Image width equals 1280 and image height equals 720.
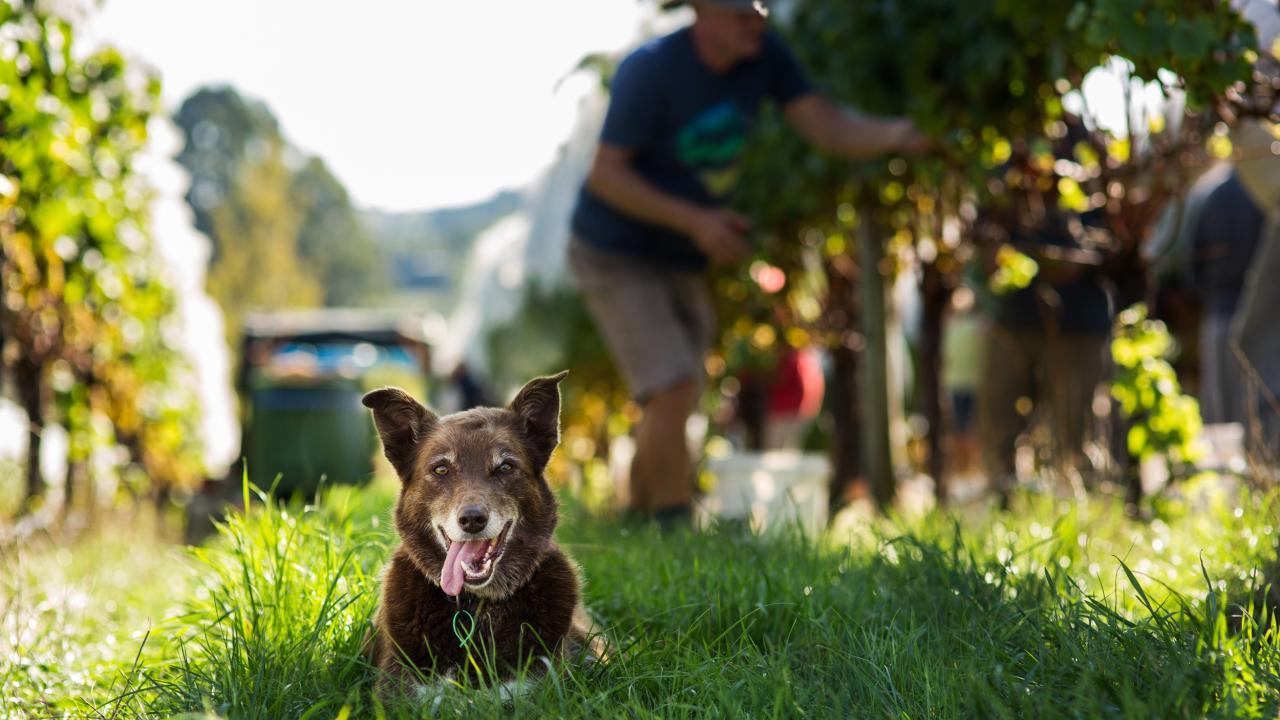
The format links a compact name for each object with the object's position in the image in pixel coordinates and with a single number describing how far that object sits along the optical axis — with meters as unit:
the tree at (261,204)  29.83
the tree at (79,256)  5.16
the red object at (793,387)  10.19
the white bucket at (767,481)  6.62
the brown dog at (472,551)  2.31
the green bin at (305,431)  8.77
